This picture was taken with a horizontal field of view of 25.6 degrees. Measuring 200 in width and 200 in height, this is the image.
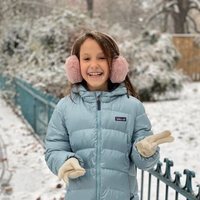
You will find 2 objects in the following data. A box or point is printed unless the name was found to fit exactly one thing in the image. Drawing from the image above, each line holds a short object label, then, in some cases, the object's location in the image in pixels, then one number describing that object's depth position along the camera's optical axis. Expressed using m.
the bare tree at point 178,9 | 23.62
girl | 2.21
